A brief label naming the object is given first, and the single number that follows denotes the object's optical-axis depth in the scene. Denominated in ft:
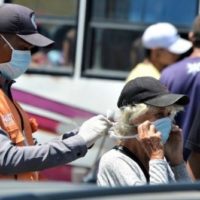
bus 48.47
